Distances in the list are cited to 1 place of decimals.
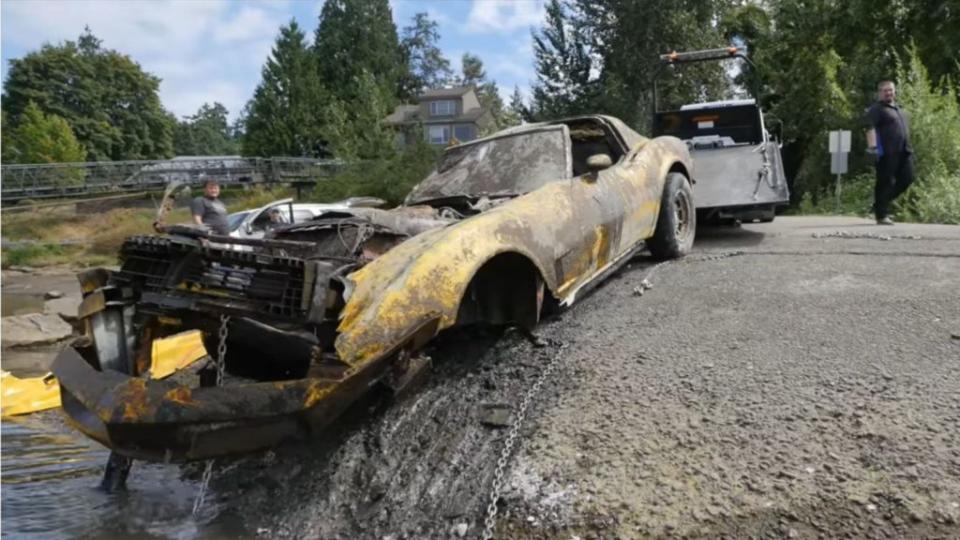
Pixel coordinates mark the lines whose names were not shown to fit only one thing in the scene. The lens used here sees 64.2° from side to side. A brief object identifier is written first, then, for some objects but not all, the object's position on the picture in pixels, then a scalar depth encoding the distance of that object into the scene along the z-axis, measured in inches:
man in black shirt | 359.3
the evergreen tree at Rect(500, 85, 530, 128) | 1316.4
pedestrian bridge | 1418.6
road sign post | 608.1
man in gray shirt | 357.7
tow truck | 315.6
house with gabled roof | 2714.1
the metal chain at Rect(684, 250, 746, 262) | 279.0
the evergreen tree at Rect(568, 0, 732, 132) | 1121.4
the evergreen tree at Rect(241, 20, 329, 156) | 2228.1
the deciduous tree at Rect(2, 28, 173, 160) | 2726.4
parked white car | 393.1
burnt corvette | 130.7
